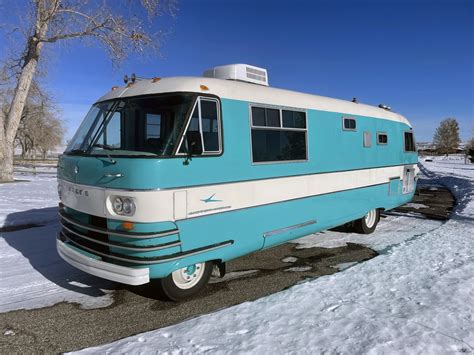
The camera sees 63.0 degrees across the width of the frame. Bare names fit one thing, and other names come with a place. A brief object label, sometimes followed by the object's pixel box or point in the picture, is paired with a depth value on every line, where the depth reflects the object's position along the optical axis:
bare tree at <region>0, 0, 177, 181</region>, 16.95
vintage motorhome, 4.16
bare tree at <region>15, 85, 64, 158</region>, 46.29
